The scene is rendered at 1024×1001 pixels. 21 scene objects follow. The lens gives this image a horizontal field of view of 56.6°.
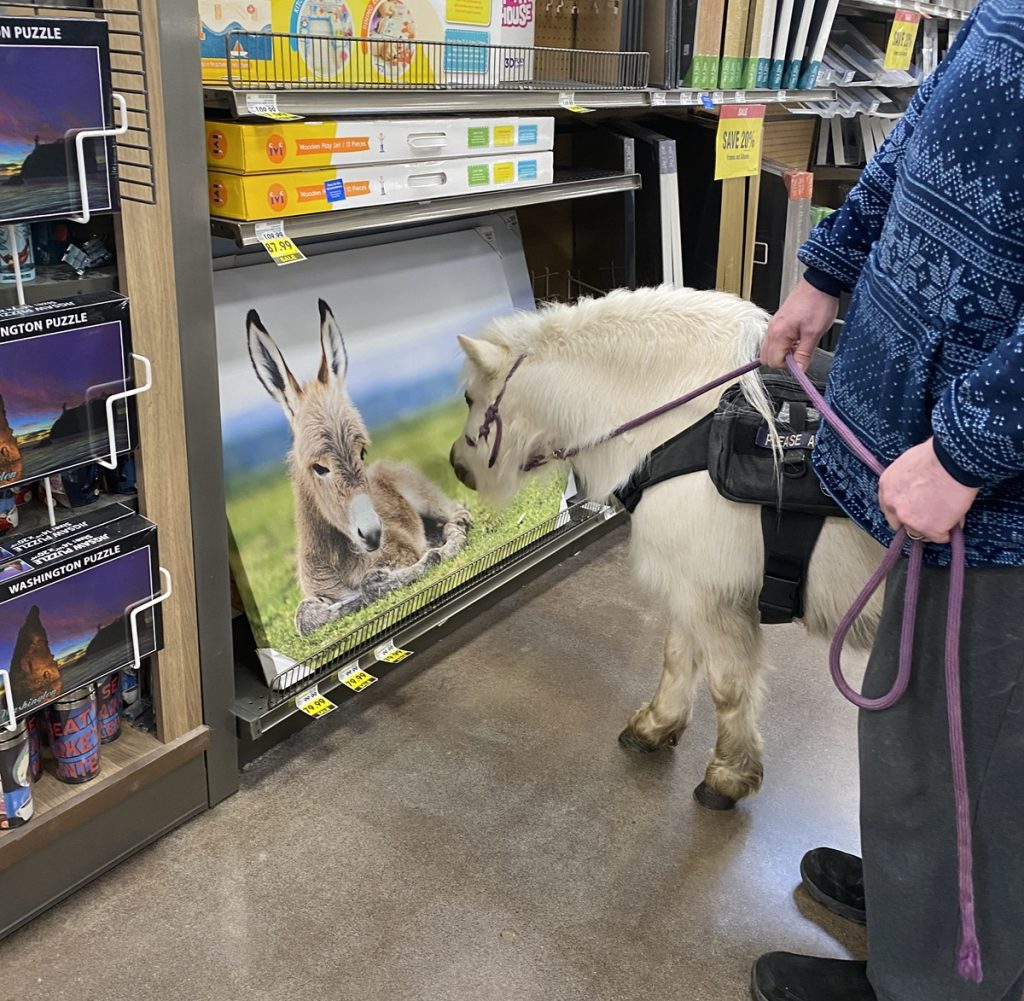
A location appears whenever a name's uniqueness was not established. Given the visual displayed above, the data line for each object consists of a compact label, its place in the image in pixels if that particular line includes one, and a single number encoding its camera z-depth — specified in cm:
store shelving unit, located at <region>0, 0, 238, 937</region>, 145
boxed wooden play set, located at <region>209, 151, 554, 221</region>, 171
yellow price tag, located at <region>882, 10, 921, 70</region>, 364
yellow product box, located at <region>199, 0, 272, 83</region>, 173
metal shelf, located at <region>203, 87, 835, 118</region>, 166
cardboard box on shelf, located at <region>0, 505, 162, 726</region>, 145
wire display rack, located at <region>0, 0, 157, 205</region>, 139
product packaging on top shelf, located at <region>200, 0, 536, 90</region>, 175
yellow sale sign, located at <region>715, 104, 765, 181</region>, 285
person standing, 96
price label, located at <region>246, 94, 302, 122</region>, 163
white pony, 167
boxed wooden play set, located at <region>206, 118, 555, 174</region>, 169
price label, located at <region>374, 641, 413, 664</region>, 228
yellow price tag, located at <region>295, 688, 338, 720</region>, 205
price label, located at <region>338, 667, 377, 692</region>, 215
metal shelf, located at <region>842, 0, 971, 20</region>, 346
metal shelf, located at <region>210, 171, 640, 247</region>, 177
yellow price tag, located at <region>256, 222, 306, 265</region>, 173
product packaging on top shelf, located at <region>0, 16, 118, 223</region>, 126
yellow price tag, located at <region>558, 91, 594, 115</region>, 224
